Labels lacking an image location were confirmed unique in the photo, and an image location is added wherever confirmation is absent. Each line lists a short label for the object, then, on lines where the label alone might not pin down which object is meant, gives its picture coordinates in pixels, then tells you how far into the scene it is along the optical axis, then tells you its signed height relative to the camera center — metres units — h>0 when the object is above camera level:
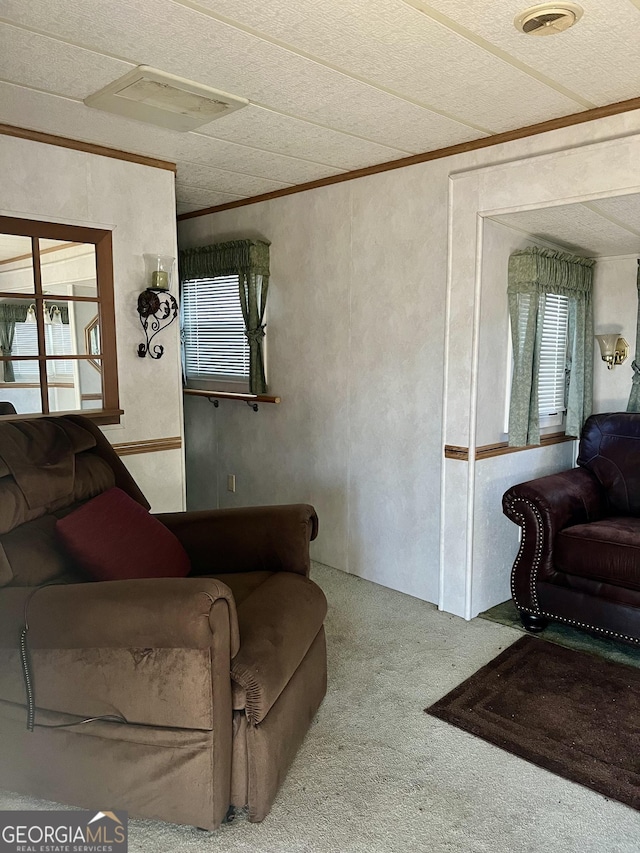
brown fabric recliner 1.65 -0.90
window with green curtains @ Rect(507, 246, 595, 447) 3.10 +0.22
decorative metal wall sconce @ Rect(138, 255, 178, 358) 3.22 +0.26
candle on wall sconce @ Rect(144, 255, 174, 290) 3.22 +0.41
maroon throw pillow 2.00 -0.62
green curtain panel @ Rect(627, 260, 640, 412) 3.54 -0.21
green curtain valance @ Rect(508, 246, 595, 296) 3.09 +0.41
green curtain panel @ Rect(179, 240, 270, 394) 4.05 +0.46
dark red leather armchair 2.71 -0.84
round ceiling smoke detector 1.79 +0.97
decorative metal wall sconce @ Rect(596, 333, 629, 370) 3.58 +0.03
